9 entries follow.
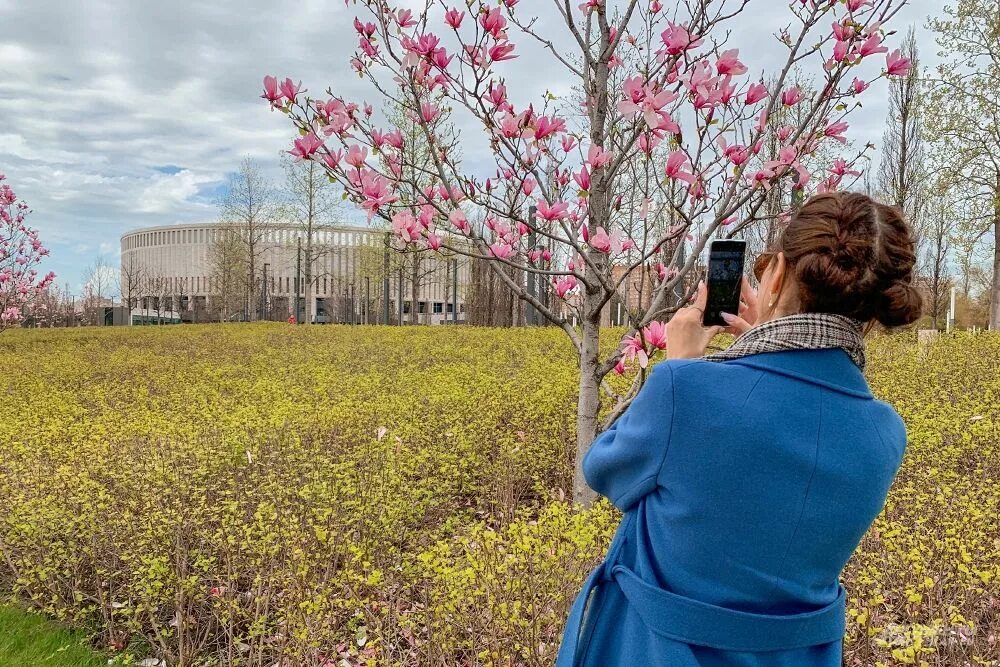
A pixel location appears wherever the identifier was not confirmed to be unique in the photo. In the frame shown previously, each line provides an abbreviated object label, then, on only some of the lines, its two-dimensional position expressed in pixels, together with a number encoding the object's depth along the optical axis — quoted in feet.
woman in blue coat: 3.29
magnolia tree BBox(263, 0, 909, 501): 7.29
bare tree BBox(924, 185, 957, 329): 50.57
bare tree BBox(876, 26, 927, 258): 47.75
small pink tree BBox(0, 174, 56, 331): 38.28
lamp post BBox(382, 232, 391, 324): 83.41
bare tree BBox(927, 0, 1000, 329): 46.32
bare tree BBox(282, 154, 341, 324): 75.87
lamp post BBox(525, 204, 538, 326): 71.26
